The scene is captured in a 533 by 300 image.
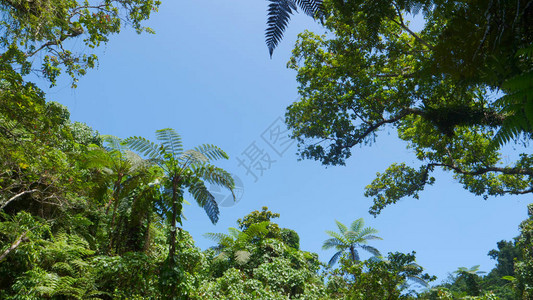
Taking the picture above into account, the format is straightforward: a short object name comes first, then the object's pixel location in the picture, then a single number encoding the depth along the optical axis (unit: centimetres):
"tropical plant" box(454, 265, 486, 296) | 2066
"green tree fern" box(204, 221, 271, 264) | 1065
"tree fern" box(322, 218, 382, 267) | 1814
